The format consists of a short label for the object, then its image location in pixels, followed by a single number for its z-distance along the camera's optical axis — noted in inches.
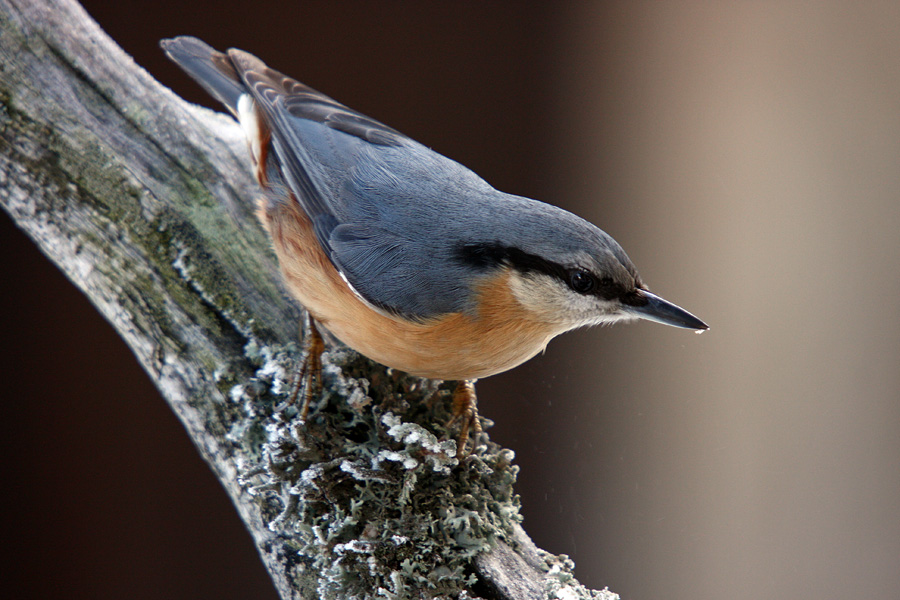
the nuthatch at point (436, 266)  142.9
